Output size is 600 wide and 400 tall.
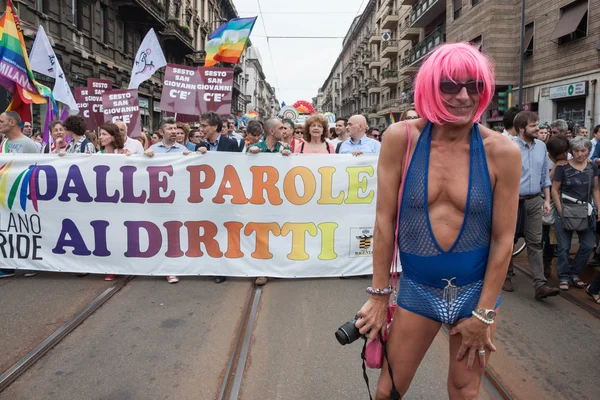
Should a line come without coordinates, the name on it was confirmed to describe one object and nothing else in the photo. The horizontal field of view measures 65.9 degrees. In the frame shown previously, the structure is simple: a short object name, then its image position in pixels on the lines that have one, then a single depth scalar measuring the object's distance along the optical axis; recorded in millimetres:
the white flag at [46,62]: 8078
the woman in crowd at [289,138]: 6926
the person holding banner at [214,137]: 6145
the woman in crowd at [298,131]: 9844
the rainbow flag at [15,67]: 6680
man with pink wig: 1735
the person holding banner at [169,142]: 6086
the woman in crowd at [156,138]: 11970
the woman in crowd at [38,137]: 11261
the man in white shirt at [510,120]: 5184
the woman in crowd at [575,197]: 5066
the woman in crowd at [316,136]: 6289
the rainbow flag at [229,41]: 11172
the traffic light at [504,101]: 15117
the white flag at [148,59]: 10438
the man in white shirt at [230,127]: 8078
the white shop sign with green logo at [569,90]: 16203
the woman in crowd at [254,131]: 7004
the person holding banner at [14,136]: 5734
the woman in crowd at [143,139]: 9680
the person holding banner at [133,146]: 7180
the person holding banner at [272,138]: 5811
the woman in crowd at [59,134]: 6562
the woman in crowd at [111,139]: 5843
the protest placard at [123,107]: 9430
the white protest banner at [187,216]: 5410
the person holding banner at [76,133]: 6450
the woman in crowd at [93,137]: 8477
